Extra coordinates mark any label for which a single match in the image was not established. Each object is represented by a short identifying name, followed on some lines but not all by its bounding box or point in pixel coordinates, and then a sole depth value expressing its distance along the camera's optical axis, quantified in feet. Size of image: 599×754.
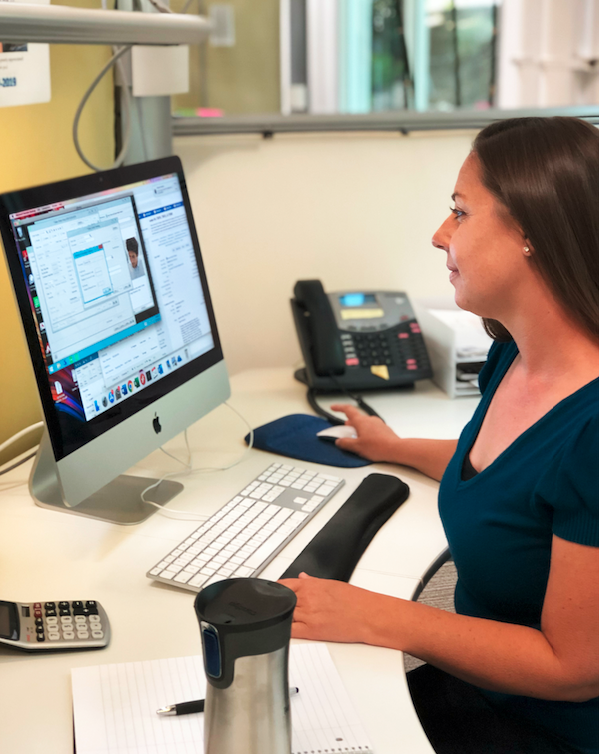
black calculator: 2.58
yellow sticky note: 5.17
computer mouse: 4.38
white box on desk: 5.11
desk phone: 5.14
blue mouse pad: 4.18
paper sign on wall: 3.93
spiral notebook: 2.17
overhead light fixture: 2.74
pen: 2.27
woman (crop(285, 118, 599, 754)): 2.47
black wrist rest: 3.07
